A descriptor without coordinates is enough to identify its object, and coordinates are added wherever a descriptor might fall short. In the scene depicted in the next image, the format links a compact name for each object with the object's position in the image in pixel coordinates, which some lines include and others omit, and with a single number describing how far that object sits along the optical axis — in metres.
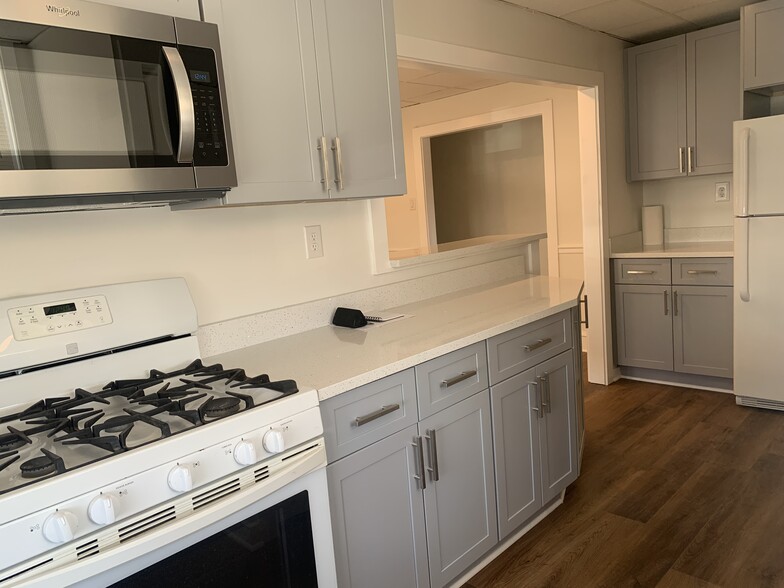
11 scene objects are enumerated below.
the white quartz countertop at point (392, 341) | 1.64
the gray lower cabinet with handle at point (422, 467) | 1.62
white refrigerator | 3.18
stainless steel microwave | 1.22
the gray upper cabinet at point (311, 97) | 1.67
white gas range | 1.04
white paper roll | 4.34
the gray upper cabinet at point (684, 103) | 3.74
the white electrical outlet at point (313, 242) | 2.25
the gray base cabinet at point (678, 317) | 3.69
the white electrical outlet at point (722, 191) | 4.10
